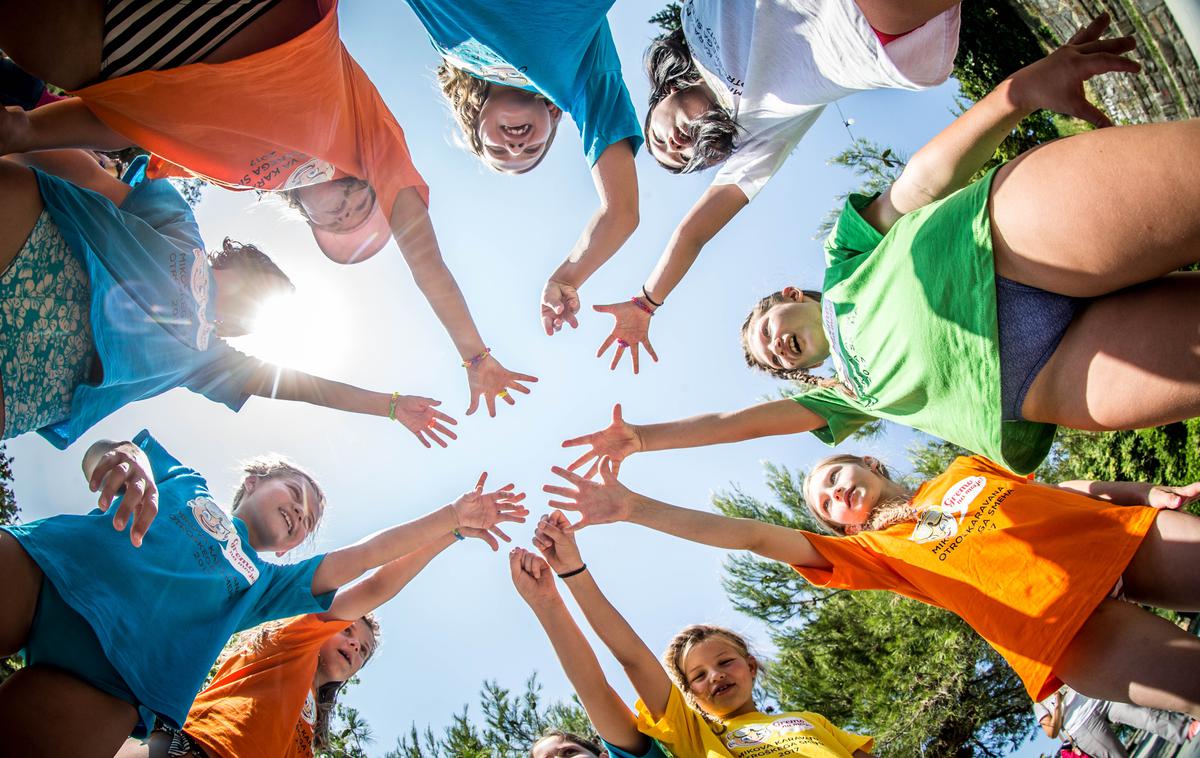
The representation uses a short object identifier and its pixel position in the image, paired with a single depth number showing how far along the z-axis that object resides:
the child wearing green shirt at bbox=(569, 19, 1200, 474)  1.32
